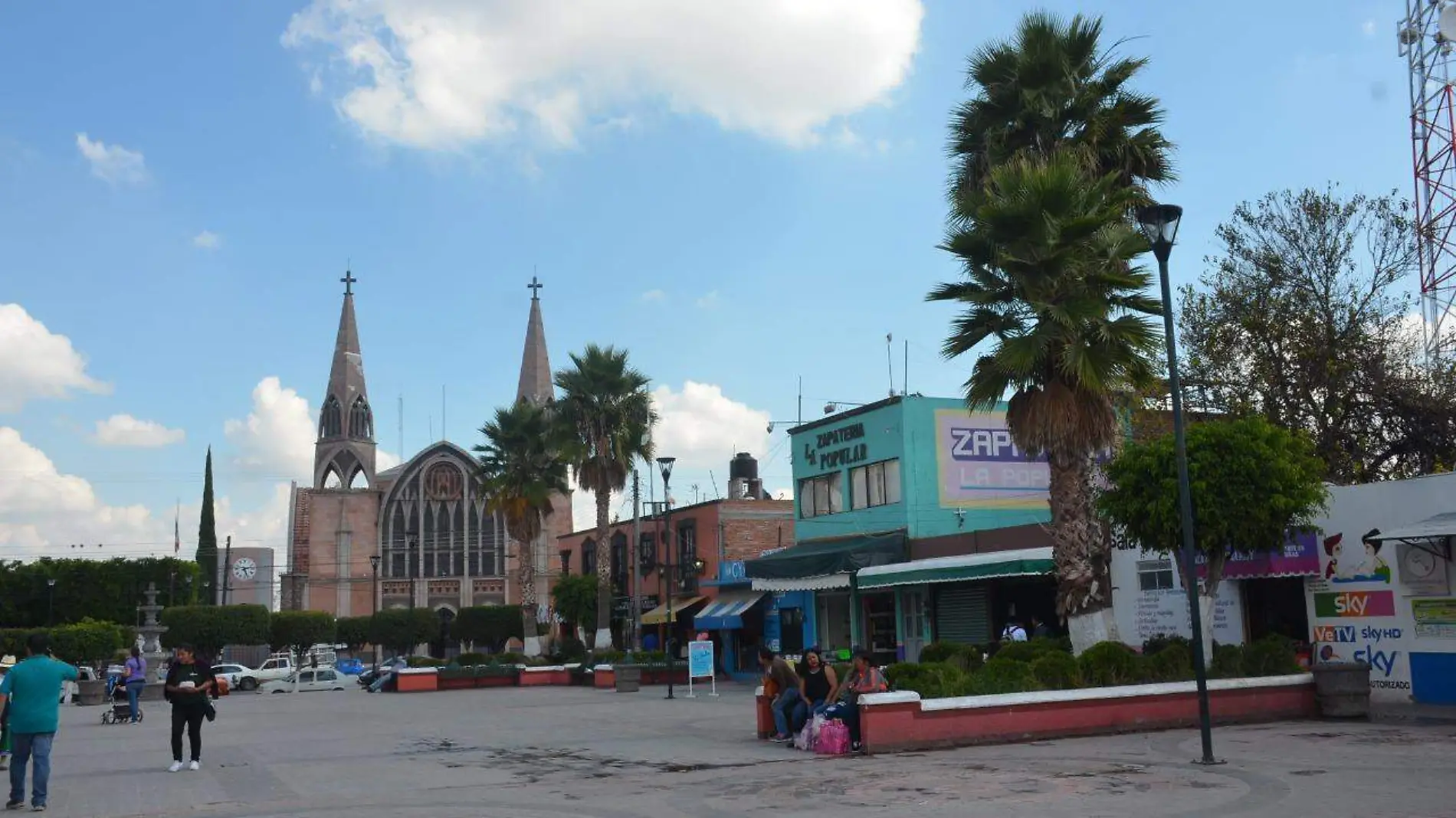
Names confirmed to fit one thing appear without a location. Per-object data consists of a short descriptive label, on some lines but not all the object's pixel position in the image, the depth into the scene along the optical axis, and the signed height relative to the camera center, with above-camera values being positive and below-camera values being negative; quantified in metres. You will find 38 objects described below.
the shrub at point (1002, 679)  15.34 -1.03
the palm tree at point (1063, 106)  19.94 +7.94
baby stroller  27.97 -2.05
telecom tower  26.66 +10.18
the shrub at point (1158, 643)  18.13 -0.80
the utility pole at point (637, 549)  40.94 +1.87
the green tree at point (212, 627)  62.16 -0.32
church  83.31 +5.91
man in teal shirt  11.13 -0.77
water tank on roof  50.41 +5.48
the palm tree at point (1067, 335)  17.23 +3.64
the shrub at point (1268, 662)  17.23 -1.02
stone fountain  36.84 -0.47
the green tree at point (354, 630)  69.12 -0.76
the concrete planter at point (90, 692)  38.75 -2.12
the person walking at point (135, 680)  27.38 -1.31
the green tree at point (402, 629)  66.94 -0.79
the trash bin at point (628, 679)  32.78 -1.88
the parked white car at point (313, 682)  45.97 -2.43
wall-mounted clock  85.25 +3.49
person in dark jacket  14.23 -0.82
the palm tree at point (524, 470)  47.50 +5.38
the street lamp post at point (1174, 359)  12.94 +2.51
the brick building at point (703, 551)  43.22 +1.99
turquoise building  28.97 +1.97
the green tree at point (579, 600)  51.75 +0.40
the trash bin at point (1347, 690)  16.48 -1.39
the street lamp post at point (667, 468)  34.50 +3.89
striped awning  38.97 -0.22
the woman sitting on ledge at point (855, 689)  14.57 -1.05
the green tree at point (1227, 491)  17.61 +1.43
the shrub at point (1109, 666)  16.12 -0.95
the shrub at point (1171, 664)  16.59 -0.98
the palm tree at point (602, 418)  42.41 +6.51
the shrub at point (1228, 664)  17.06 -1.03
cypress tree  86.05 +5.34
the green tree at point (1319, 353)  25.81 +4.92
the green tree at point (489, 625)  68.94 -0.74
